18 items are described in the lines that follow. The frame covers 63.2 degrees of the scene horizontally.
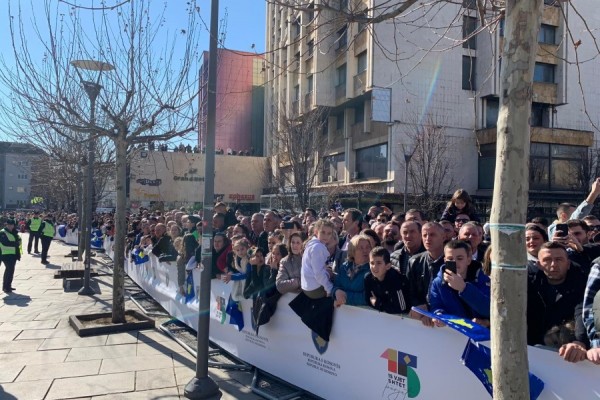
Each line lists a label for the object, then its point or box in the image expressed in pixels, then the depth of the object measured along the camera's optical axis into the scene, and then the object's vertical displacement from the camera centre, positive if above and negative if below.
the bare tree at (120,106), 8.01 +1.43
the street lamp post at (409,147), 24.87 +2.59
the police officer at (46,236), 18.36 -1.76
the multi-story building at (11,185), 95.94 +0.69
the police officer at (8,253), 11.57 -1.54
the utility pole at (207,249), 5.07 -0.60
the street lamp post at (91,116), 8.22 +1.44
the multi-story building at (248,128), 56.00 +7.96
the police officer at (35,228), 20.23 -1.63
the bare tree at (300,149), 23.28 +2.33
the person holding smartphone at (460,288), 3.61 -0.68
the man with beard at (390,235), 5.96 -0.48
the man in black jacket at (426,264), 4.35 -0.60
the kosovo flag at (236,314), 6.38 -1.59
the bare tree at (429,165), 22.86 +1.67
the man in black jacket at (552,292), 3.43 -0.65
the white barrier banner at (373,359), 3.19 -1.44
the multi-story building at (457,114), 25.38 +4.65
